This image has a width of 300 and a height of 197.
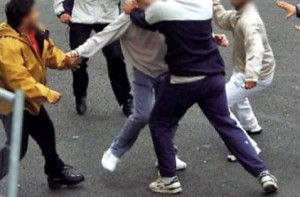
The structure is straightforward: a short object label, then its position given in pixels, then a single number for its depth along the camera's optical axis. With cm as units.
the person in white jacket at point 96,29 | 868
